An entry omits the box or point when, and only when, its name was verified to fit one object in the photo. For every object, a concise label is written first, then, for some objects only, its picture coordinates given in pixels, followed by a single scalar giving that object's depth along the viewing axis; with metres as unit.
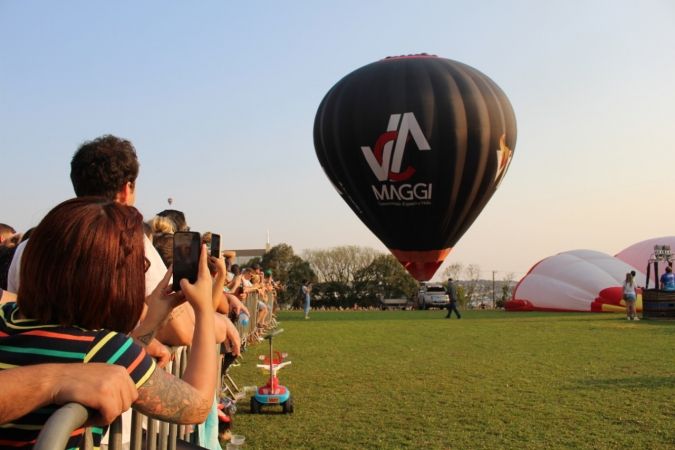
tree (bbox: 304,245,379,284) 63.53
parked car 38.31
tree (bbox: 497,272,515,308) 48.38
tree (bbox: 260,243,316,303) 56.25
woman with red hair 1.47
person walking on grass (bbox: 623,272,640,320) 20.92
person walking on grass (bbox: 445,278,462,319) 23.03
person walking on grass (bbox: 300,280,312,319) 24.17
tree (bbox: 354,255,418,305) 57.19
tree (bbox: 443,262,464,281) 73.62
